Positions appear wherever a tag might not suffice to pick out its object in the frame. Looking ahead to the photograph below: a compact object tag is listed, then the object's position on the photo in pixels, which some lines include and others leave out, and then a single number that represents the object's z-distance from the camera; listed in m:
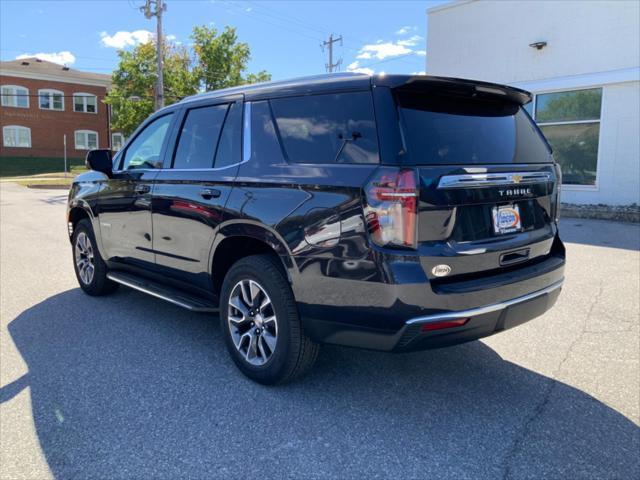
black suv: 2.71
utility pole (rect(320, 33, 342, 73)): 38.45
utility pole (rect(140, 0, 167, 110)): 24.81
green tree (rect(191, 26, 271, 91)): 35.84
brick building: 42.72
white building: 13.08
